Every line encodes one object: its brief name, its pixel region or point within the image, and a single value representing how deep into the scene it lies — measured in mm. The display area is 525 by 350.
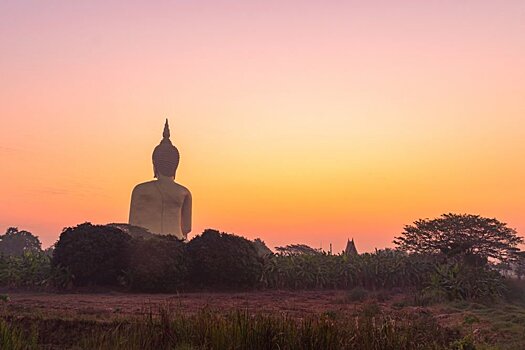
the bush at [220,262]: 26328
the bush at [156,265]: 24203
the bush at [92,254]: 24422
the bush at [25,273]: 25578
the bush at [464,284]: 21359
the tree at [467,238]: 31234
